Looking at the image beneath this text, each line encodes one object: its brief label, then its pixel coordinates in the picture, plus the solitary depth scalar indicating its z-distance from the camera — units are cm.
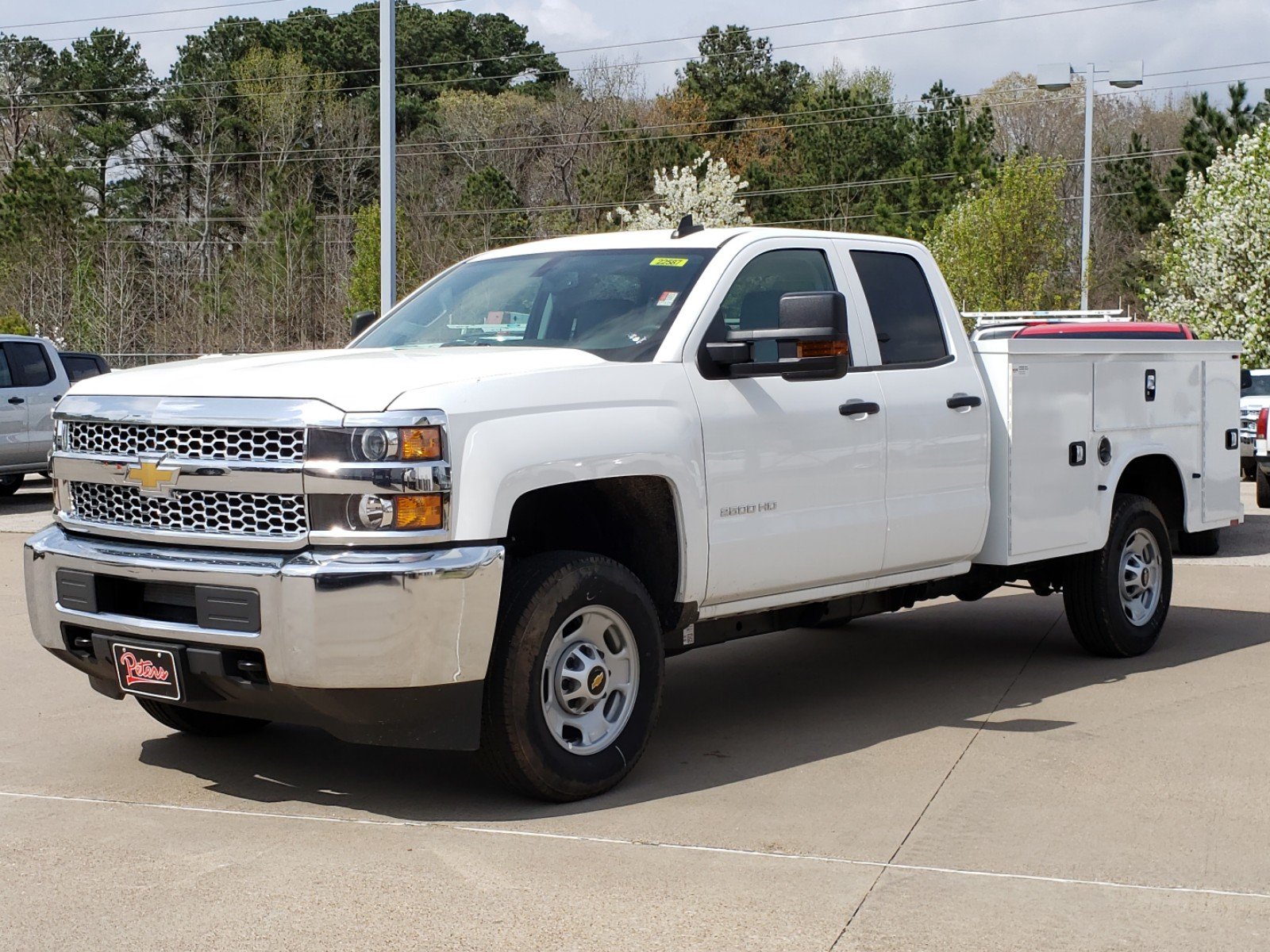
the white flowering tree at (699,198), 5444
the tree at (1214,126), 4212
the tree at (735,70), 6769
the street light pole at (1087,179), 2811
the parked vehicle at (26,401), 1920
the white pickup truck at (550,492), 534
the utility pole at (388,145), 1745
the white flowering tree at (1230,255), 3441
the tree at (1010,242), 3362
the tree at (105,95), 6575
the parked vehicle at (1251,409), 2062
